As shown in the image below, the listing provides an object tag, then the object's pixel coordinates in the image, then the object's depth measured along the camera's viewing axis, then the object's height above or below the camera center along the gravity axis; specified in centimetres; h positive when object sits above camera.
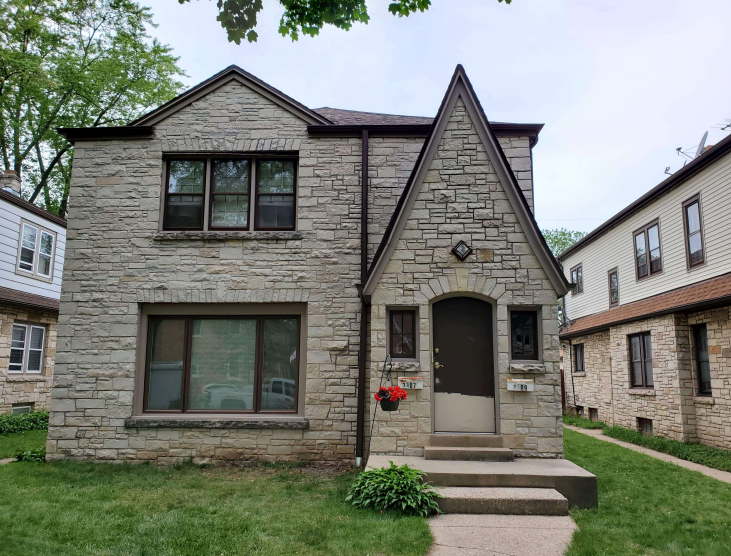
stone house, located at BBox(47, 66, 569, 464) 755 +127
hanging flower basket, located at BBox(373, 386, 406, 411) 686 -48
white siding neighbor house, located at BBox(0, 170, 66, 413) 1348 +140
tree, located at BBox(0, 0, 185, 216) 1972 +1059
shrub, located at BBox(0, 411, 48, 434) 1199 -158
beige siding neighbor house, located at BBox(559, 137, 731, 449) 1106 +115
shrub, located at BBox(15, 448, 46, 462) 852 -161
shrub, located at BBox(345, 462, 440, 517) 553 -142
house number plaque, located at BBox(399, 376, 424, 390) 721 -32
